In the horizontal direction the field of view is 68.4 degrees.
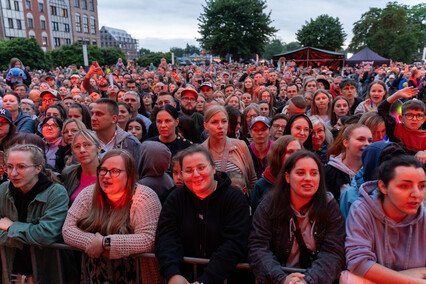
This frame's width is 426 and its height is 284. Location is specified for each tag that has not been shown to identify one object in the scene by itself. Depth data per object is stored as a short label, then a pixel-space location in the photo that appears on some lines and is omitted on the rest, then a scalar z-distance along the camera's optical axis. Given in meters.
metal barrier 2.29
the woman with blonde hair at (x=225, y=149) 3.49
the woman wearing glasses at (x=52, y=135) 4.13
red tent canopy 21.22
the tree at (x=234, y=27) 41.03
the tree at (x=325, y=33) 45.66
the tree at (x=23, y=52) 22.95
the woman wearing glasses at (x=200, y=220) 2.33
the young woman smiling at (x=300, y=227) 2.20
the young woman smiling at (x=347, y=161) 2.89
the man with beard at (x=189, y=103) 5.75
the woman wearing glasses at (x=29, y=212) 2.55
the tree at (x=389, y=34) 44.16
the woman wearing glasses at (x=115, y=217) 2.48
